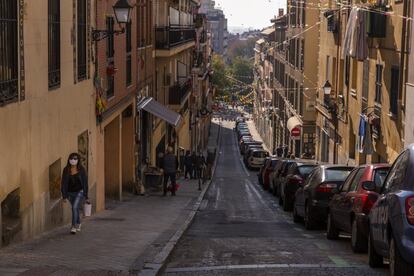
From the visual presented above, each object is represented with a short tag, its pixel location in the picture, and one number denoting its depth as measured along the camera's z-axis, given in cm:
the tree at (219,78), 11719
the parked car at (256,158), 6172
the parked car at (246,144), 7400
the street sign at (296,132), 5325
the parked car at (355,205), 1233
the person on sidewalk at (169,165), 2734
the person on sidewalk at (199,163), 3962
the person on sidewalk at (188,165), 4182
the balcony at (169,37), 3659
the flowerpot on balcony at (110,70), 2247
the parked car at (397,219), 841
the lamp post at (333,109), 3986
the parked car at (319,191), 1680
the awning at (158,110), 2984
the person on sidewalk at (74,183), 1452
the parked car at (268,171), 3628
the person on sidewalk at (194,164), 4150
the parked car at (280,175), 2869
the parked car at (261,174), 3946
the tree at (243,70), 16470
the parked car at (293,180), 2286
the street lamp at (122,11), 1933
